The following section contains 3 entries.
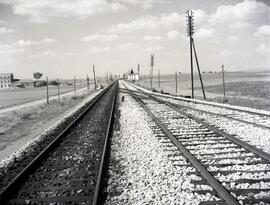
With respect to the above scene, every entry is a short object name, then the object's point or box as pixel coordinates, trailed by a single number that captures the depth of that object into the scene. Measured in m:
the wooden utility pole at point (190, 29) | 34.38
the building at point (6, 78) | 158.88
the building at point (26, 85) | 126.78
